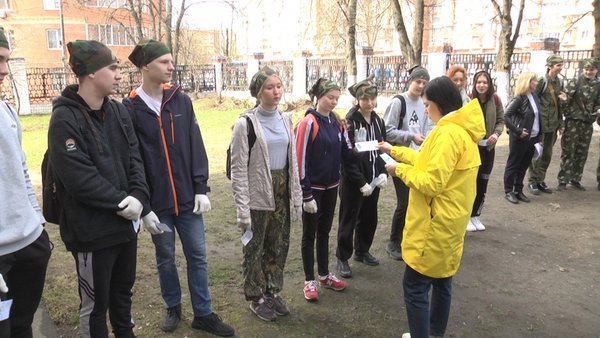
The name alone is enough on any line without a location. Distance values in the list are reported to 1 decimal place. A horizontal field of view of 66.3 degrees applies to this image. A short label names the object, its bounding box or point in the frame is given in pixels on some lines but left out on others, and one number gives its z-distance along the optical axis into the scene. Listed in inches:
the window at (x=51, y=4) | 1688.1
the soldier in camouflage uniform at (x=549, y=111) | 258.8
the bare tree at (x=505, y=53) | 544.4
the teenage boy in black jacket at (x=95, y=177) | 94.0
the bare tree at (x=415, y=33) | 503.5
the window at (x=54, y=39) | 1716.3
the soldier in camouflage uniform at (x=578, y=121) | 272.7
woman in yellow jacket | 105.3
